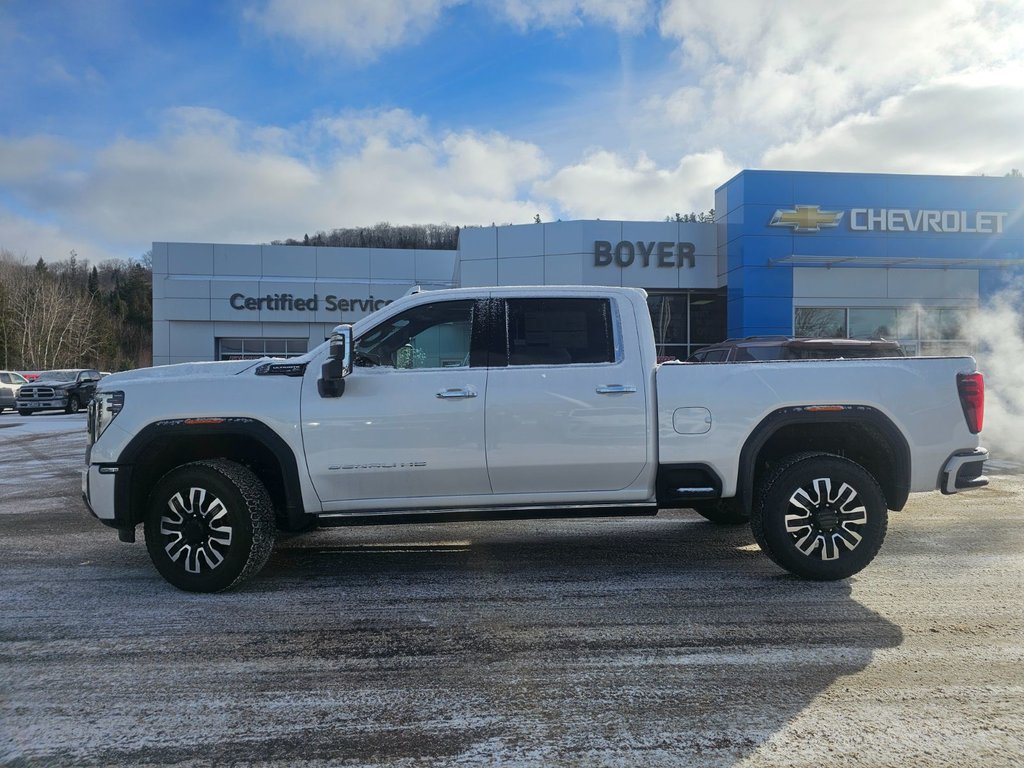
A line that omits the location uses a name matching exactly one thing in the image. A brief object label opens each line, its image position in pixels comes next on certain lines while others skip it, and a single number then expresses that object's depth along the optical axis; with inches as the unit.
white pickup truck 184.5
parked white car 1069.8
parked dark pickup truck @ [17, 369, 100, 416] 1052.5
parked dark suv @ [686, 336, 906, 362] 393.4
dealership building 877.8
